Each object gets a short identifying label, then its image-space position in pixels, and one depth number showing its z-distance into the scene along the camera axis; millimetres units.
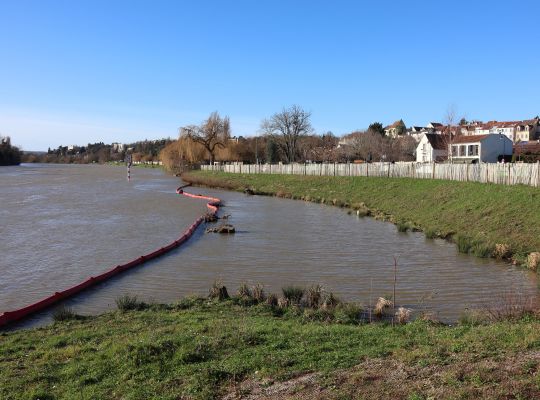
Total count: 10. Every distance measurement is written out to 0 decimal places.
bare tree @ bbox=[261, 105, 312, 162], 101812
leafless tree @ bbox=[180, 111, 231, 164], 100062
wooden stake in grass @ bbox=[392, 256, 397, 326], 11195
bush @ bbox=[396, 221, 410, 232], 26359
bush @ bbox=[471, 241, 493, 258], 18938
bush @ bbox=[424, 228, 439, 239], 23938
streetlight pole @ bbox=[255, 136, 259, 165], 108375
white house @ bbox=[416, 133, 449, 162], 84688
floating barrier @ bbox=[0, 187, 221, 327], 11039
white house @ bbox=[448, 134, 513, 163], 71688
